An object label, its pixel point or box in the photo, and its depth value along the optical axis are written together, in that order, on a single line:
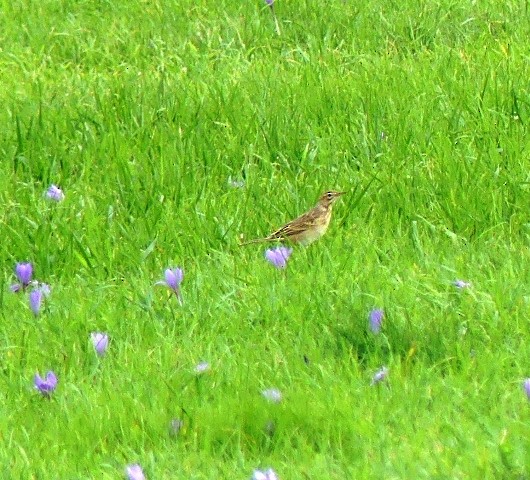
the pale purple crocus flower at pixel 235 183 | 11.50
